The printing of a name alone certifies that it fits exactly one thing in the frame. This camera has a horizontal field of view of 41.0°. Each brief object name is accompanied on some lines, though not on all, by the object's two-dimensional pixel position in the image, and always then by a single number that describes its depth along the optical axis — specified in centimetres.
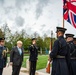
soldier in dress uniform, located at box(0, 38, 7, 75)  375
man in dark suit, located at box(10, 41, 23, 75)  443
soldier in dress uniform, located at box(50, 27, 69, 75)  297
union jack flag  506
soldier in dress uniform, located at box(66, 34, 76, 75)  356
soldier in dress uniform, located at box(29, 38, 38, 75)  494
